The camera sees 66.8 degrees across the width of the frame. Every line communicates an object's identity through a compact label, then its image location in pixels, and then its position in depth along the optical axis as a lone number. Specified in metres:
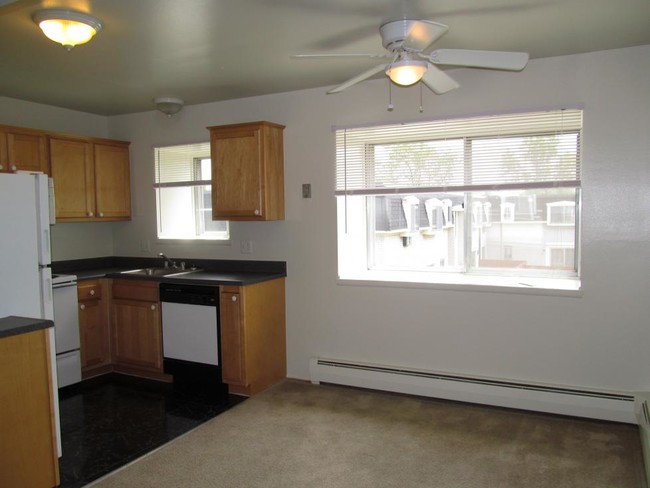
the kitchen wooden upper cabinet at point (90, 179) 4.44
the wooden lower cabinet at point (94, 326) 4.33
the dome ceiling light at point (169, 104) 4.33
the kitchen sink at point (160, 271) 4.43
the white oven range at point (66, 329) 4.03
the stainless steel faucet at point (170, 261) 4.87
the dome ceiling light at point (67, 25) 2.50
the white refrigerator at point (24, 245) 2.64
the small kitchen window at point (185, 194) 4.85
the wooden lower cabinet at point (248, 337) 3.84
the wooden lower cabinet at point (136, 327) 4.27
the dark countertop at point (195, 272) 4.03
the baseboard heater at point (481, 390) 3.23
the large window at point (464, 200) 3.47
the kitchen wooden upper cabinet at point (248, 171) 4.04
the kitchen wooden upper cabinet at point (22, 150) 3.98
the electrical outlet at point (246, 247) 4.50
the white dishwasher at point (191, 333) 3.96
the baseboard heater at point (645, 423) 2.63
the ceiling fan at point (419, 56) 2.29
